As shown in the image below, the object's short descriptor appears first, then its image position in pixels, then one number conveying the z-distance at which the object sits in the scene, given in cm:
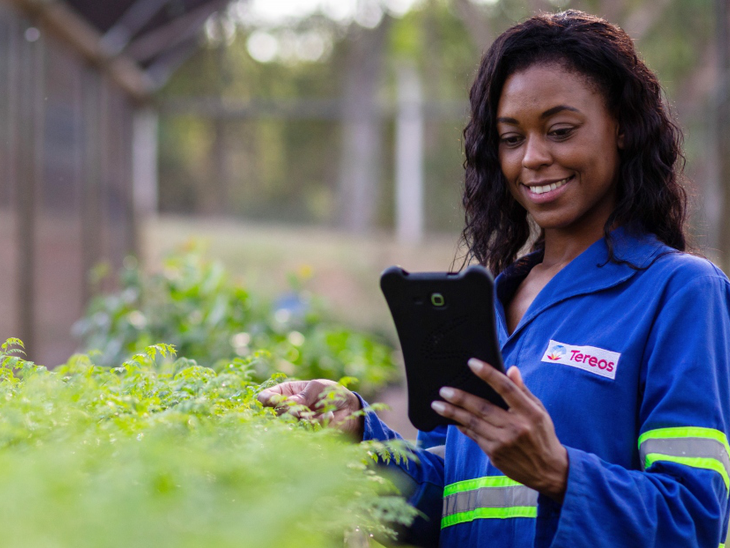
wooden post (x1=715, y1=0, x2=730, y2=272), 951
